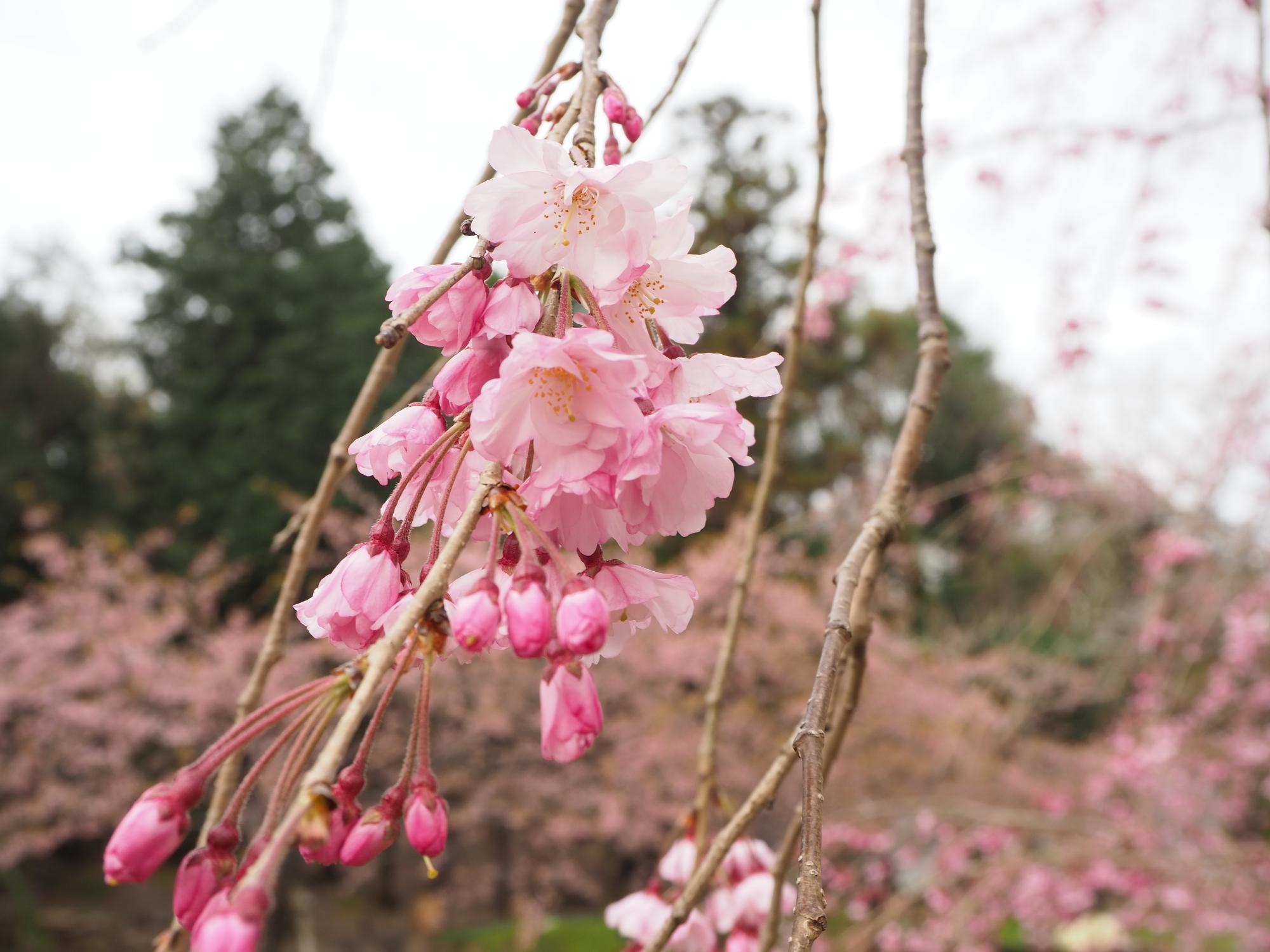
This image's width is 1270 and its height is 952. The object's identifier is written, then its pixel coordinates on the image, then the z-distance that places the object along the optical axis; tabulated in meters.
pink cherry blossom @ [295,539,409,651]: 0.19
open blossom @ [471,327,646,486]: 0.18
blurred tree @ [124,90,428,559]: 7.64
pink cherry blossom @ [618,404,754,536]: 0.20
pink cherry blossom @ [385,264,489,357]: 0.19
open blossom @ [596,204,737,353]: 0.22
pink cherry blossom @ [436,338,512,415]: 0.20
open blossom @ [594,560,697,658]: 0.22
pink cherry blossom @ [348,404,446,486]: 0.21
